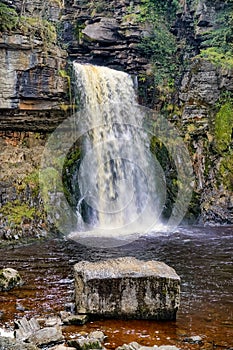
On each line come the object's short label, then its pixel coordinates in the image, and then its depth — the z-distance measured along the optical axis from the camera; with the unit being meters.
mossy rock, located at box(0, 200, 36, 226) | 14.97
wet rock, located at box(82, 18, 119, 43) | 22.17
